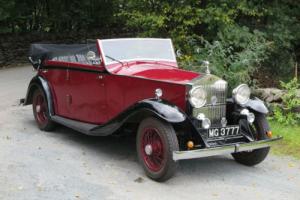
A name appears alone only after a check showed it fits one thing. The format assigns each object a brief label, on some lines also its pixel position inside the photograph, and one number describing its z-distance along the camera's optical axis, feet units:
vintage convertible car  19.84
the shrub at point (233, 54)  32.24
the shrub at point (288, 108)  29.37
